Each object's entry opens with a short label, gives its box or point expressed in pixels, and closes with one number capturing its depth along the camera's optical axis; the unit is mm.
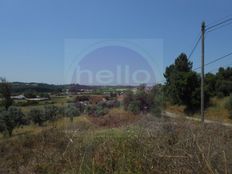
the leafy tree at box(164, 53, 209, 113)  16060
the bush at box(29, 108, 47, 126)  10655
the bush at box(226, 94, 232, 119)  13475
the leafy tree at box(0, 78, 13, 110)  16845
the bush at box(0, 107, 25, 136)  11883
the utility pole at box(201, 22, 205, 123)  8510
